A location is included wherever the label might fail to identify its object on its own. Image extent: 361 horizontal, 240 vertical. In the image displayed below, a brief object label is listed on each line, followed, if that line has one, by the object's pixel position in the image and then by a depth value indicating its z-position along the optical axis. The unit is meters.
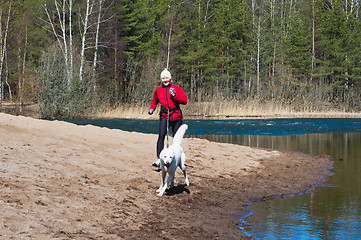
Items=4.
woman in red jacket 18.58
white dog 16.03
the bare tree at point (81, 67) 65.57
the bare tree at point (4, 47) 82.01
